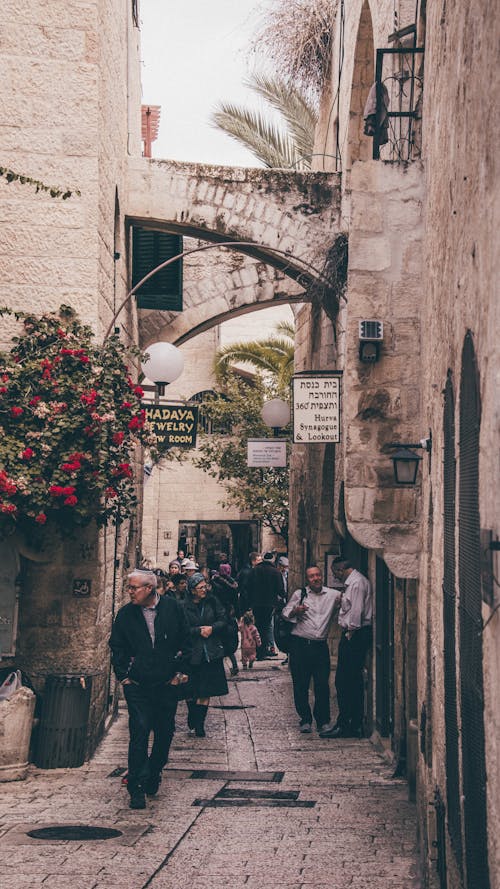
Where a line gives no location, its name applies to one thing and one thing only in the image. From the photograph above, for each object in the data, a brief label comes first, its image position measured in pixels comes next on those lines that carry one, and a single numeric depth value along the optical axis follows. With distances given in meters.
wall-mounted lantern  7.78
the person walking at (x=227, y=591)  15.95
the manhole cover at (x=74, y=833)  7.03
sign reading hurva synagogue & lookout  12.12
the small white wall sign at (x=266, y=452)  17.67
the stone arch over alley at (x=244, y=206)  13.05
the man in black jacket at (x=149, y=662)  8.15
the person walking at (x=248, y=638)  16.03
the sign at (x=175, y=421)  13.05
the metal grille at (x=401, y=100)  8.69
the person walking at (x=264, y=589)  16.78
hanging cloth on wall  8.63
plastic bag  9.28
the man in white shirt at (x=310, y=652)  11.07
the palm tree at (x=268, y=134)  22.34
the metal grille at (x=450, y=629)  4.75
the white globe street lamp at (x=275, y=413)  17.03
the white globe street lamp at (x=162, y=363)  11.88
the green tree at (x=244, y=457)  25.17
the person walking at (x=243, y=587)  16.72
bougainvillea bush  9.03
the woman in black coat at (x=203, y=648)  10.66
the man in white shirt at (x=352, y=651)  10.77
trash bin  9.38
